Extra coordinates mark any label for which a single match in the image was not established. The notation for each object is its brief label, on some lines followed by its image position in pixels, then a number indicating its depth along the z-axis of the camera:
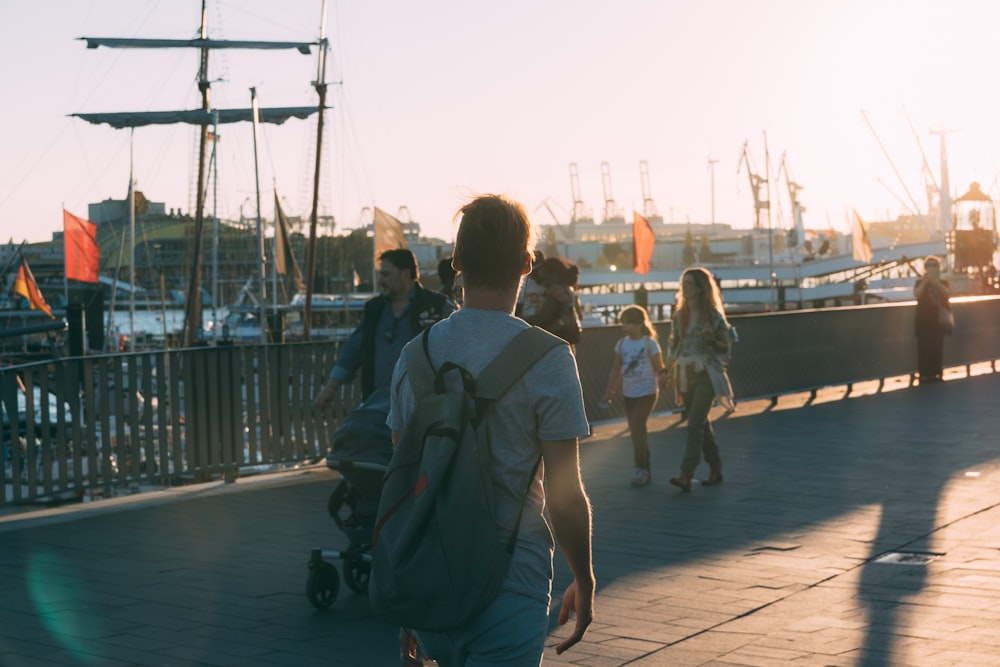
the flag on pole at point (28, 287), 46.12
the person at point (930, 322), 19.84
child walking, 10.52
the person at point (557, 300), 9.20
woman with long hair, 10.30
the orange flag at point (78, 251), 44.74
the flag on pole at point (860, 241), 68.00
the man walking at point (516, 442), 3.05
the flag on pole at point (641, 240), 54.00
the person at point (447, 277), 8.56
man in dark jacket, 7.56
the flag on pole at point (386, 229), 37.41
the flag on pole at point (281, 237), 47.53
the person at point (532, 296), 9.53
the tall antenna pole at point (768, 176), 99.26
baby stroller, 6.50
